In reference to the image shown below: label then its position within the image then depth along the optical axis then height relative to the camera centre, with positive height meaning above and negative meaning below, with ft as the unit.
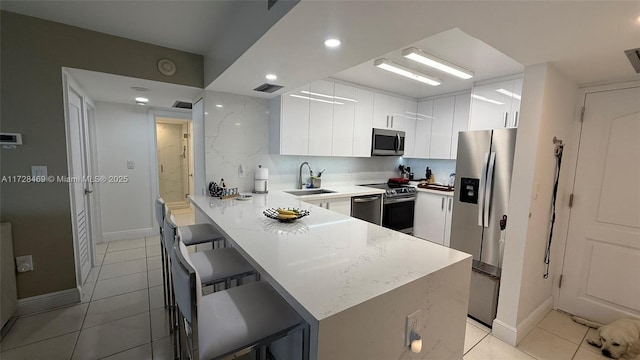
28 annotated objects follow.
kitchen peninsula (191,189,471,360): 3.02 -1.66
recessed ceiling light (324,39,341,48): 5.16 +2.33
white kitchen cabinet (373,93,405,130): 13.19 +2.57
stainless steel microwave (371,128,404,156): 13.29 +0.94
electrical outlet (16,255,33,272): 7.11 -3.13
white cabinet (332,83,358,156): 11.83 +1.78
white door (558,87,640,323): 6.91 -1.33
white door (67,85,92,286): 7.77 -1.03
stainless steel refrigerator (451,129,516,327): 7.18 -1.27
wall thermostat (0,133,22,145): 6.57 +0.24
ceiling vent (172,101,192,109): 12.15 +2.37
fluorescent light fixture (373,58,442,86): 8.46 +3.16
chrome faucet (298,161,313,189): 12.53 -1.08
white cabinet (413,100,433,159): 14.20 +1.79
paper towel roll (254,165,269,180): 10.61 -0.70
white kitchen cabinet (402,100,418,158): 14.29 +2.01
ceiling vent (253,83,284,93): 8.85 +2.39
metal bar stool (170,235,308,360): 3.16 -2.27
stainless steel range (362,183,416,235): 12.35 -2.25
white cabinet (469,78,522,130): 10.07 +2.38
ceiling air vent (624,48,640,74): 5.09 +2.27
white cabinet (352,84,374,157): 12.50 +1.79
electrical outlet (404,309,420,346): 3.71 -2.35
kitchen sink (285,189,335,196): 11.78 -1.54
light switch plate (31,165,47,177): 7.01 -0.59
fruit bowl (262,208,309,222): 6.24 -1.42
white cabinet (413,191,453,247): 12.12 -2.66
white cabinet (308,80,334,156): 11.15 +1.77
